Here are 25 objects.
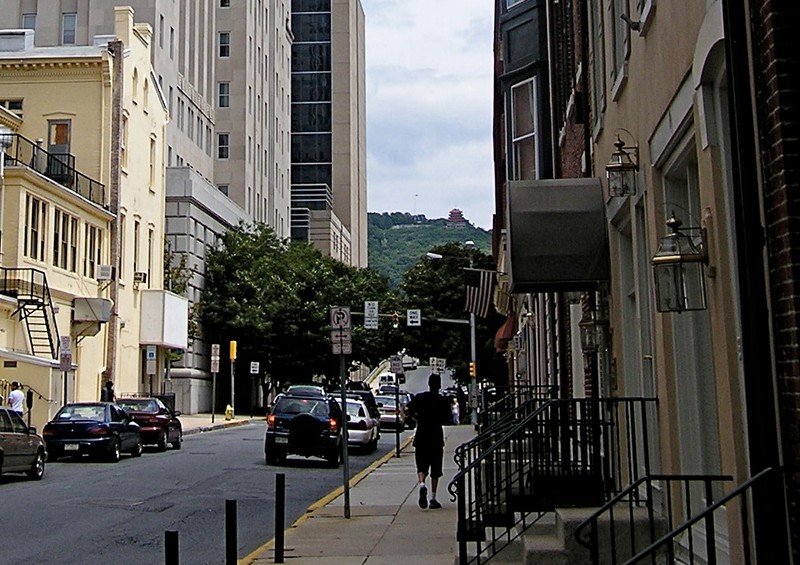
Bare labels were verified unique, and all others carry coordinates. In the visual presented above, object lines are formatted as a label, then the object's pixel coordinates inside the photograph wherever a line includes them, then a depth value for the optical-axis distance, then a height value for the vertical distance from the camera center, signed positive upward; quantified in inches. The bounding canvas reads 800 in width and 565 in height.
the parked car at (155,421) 1128.8 -12.7
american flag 1327.5 +136.0
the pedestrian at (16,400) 1087.6 +12.3
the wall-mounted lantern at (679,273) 265.0 +31.2
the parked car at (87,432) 964.6 -19.6
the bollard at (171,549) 291.4 -38.2
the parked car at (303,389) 1480.1 +24.8
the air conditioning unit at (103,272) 1596.9 +206.4
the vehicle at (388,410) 1665.8 -9.3
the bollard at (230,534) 351.6 -43.2
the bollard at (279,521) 438.3 -47.1
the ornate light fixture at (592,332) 452.1 +29.4
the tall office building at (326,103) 4586.6 +1308.6
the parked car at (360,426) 1131.9 -23.0
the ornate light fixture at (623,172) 369.1 +78.6
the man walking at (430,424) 603.8 -11.7
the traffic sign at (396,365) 1341.0 +48.7
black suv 941.8 -24.5
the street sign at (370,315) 1919.3 +161.7
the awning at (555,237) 429.7 +66.9
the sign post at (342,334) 587.5 +40.5
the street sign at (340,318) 610.9 +50.1
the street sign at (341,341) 601.6 +36.2
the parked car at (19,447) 757.3 -26.0
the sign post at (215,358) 1787.6 +83.2
